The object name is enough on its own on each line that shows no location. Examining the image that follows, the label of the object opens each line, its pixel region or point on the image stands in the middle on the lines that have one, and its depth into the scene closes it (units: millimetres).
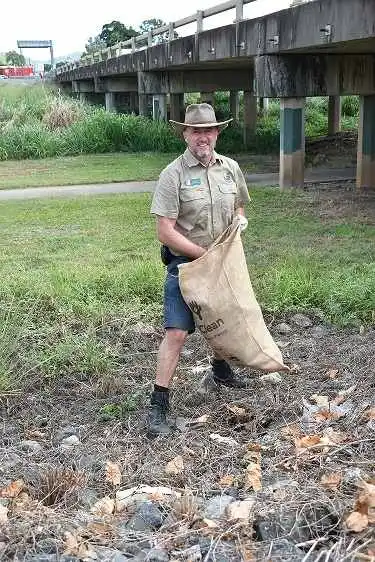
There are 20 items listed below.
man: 3947
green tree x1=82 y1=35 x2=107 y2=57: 95838
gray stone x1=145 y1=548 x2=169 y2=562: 2604
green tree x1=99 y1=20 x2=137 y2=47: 86438
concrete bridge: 10742
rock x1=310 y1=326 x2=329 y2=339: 5527
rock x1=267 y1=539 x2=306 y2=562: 2570
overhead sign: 113125
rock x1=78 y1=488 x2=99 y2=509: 3095
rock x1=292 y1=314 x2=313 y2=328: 5767
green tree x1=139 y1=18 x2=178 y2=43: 98125
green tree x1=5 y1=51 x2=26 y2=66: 124062
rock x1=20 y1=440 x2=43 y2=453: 3750
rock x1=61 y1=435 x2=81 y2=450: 3789
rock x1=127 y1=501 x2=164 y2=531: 2835
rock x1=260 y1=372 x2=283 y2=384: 4629
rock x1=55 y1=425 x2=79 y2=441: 3990
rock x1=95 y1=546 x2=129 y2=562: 2617
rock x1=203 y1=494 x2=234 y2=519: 2867
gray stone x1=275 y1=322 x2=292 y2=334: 5660
